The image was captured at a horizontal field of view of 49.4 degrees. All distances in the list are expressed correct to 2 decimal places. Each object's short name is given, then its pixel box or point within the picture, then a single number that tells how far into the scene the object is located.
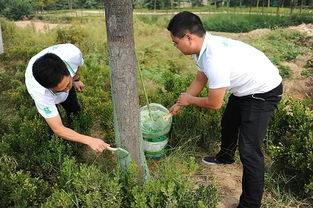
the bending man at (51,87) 2.18
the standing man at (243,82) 2.18
